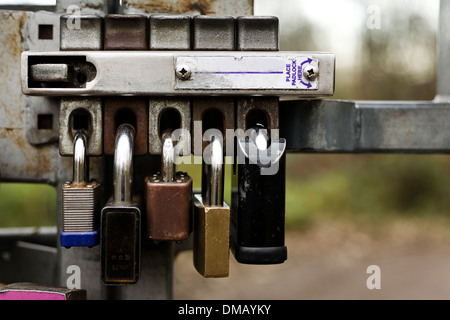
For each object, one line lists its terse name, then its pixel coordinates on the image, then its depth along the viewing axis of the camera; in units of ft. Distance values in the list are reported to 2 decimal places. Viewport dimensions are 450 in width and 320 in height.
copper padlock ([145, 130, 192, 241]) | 2.16
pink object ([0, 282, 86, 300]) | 2.25
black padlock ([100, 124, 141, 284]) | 2.11
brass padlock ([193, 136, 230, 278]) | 2.16
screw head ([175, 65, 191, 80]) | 2.22
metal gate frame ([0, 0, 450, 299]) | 2.51
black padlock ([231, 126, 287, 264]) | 2.24
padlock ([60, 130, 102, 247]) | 2.16
